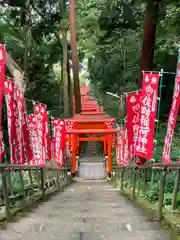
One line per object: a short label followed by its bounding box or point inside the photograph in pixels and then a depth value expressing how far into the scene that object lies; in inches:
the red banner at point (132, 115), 421.1
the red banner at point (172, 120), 232.4
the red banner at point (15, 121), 301.4
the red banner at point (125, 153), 547.2
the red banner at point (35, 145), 429.6
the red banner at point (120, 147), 612.5
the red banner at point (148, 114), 338.8
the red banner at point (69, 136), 788.0
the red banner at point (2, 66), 237.1
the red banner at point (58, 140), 618.2
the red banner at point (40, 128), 442.0
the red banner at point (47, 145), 495.9
